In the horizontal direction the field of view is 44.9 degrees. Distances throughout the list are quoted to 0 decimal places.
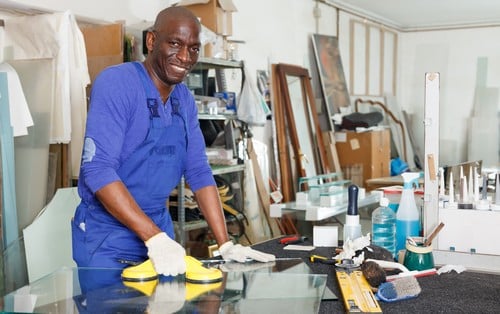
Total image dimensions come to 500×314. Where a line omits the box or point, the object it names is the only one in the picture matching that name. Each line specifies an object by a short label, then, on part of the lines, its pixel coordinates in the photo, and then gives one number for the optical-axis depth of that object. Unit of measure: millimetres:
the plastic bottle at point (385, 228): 2217
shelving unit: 3797
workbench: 1340
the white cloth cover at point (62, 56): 3139
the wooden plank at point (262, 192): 4867
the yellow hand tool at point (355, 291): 1504
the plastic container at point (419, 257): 1930
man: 1755
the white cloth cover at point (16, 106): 2984
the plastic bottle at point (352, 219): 2014
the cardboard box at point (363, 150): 6590
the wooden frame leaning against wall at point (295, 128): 5594
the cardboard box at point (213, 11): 4164
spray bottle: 2154
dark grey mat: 1557
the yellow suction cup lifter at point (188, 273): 1508
